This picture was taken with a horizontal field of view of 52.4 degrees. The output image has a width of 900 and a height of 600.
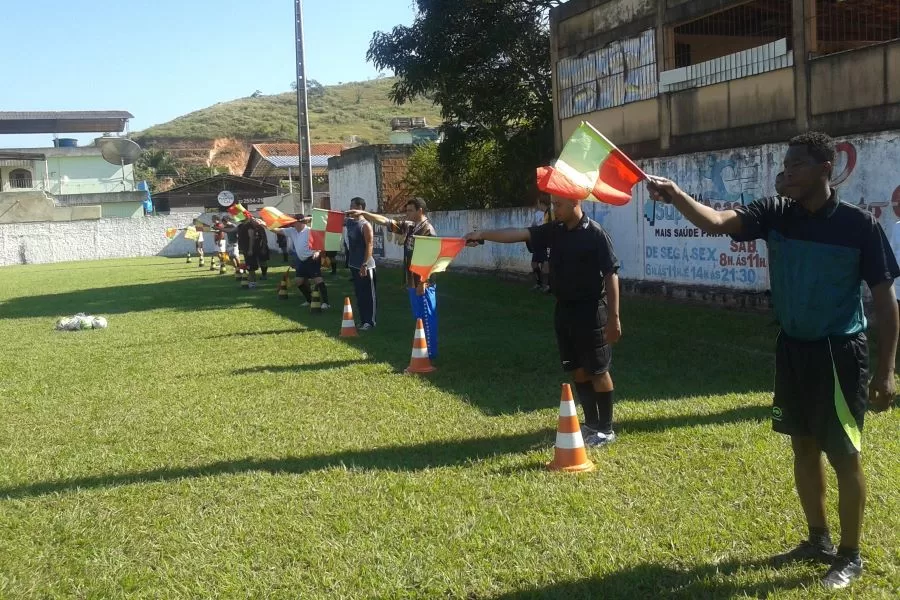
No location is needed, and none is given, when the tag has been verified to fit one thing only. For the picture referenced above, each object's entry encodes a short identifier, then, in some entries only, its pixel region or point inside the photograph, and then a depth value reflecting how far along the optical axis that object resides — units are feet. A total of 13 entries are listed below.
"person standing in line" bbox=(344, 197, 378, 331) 41.32
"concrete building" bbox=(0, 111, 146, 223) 187.32
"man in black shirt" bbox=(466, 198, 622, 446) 20.75
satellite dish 157.69
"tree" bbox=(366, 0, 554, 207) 75.31
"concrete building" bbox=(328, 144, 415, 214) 102.47
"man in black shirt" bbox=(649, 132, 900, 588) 13.10
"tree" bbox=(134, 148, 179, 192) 304.50
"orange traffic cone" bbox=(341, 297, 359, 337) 42.65
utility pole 99.55
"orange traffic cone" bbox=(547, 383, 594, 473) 19.45
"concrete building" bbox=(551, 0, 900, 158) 41.68
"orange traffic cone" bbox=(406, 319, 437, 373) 32.22
